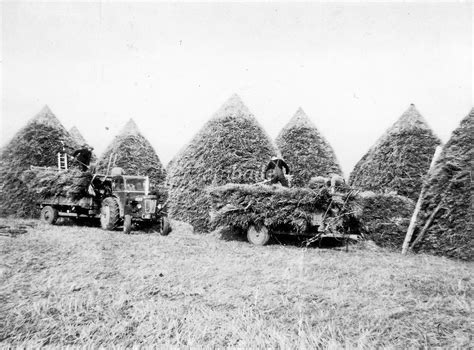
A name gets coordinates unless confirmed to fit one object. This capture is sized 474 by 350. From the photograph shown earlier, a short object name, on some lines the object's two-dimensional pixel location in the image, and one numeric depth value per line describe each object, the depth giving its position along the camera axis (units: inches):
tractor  415.5
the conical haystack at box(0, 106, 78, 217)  575.8
